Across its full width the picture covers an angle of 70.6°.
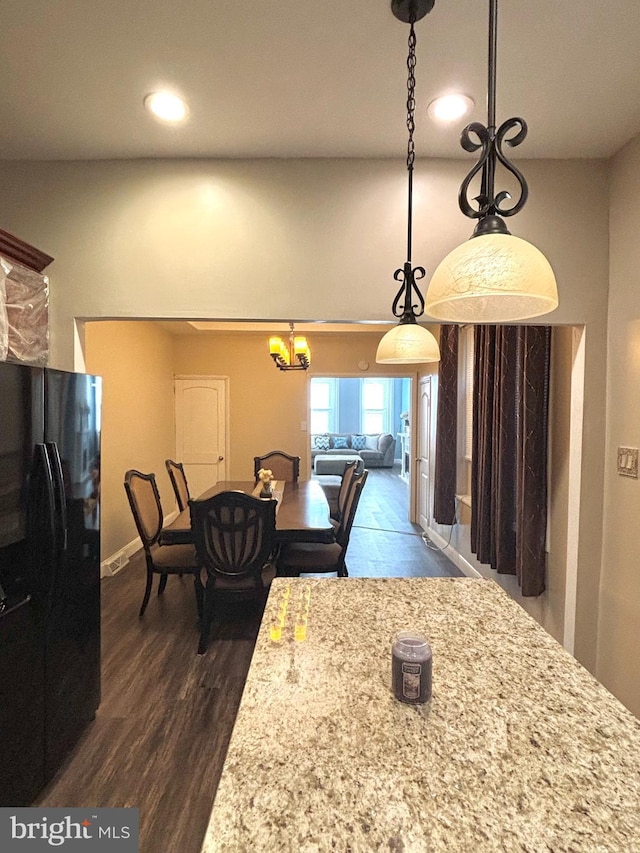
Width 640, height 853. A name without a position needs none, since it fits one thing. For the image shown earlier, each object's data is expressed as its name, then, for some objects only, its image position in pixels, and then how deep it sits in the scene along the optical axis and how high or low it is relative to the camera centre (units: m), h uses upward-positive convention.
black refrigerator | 1.59 -0.64
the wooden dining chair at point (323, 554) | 3.21 -1.02
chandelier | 4.70 +0.69
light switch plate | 2.09 -0.19
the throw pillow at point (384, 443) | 11.60 -0.68
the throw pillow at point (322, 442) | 11.65 -0.69
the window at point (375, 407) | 12.60 +0.26
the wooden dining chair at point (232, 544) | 2.77 -0.81
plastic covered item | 1.95 +0.44
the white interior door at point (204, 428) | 6.38 -0.21
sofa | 11.50 -0.76
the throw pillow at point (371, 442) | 11.78 -0.67
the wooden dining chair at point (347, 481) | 3.79 -0.57
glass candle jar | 1.02 -0.58
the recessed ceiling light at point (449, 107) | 1.82 +1.28
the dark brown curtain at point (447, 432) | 4.60 -0.15
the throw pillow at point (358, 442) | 11.80 -0.68
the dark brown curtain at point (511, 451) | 2.71 -0.21
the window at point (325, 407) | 12.62 +0.24
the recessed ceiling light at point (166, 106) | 1.81 +1.26
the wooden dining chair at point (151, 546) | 3.22 -1.01
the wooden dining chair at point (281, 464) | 5.25 -0.58
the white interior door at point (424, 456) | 5.76 -0.52
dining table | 2.98 -0.75
